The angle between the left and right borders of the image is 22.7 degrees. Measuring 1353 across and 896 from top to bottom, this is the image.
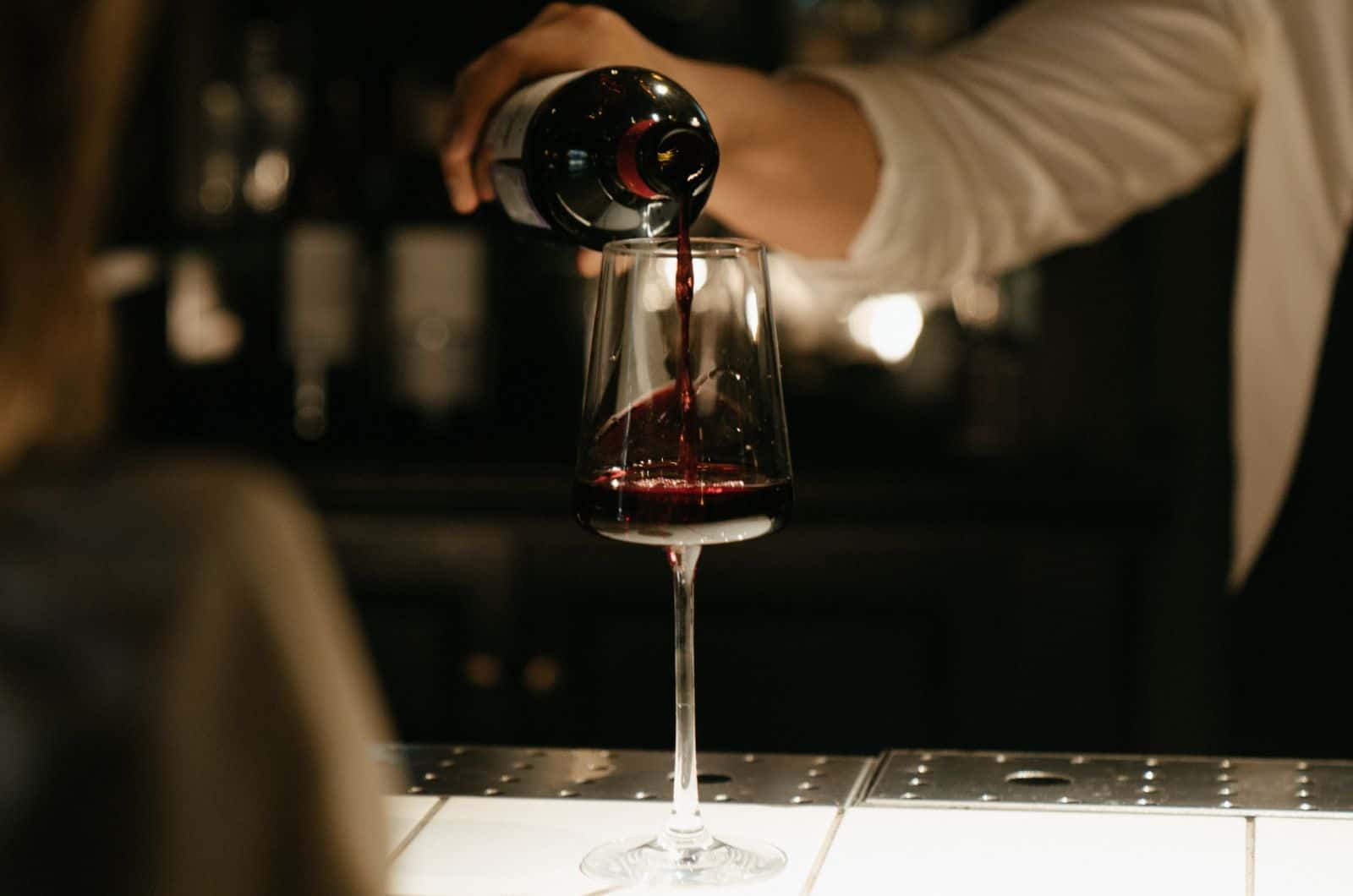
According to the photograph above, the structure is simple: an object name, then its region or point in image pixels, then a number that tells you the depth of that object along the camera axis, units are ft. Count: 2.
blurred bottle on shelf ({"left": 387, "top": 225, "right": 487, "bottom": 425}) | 9.26
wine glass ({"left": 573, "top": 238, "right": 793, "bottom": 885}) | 4.19
